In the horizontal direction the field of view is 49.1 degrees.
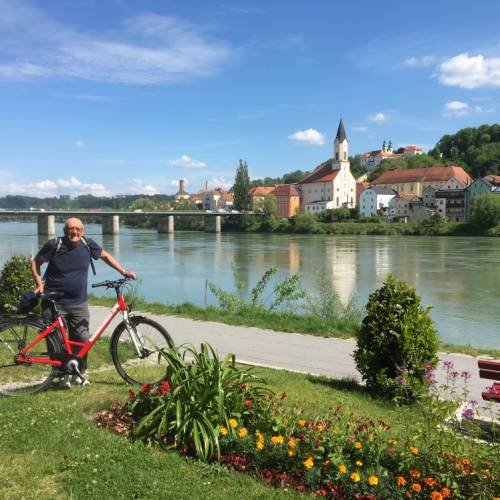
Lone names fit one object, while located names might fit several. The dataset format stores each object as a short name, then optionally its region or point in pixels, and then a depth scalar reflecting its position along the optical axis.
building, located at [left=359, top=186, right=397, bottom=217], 103.56
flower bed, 2.85
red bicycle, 4.84
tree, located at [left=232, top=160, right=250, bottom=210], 105.56
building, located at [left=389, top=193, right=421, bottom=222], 99.62
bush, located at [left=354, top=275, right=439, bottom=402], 4.96
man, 5.00
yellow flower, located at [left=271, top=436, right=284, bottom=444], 3.18
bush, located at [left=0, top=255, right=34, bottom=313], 9.73
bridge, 76.06
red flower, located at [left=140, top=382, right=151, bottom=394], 3.87
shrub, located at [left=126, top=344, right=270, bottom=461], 3.46
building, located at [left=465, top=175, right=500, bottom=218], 87.34
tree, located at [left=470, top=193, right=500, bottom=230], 67.81
